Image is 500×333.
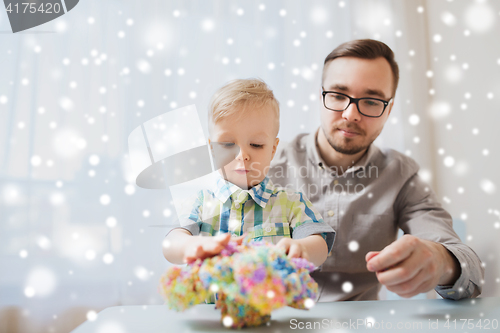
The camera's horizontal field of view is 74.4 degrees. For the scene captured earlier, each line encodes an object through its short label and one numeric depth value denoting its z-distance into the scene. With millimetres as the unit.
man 1193
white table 604
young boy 815
